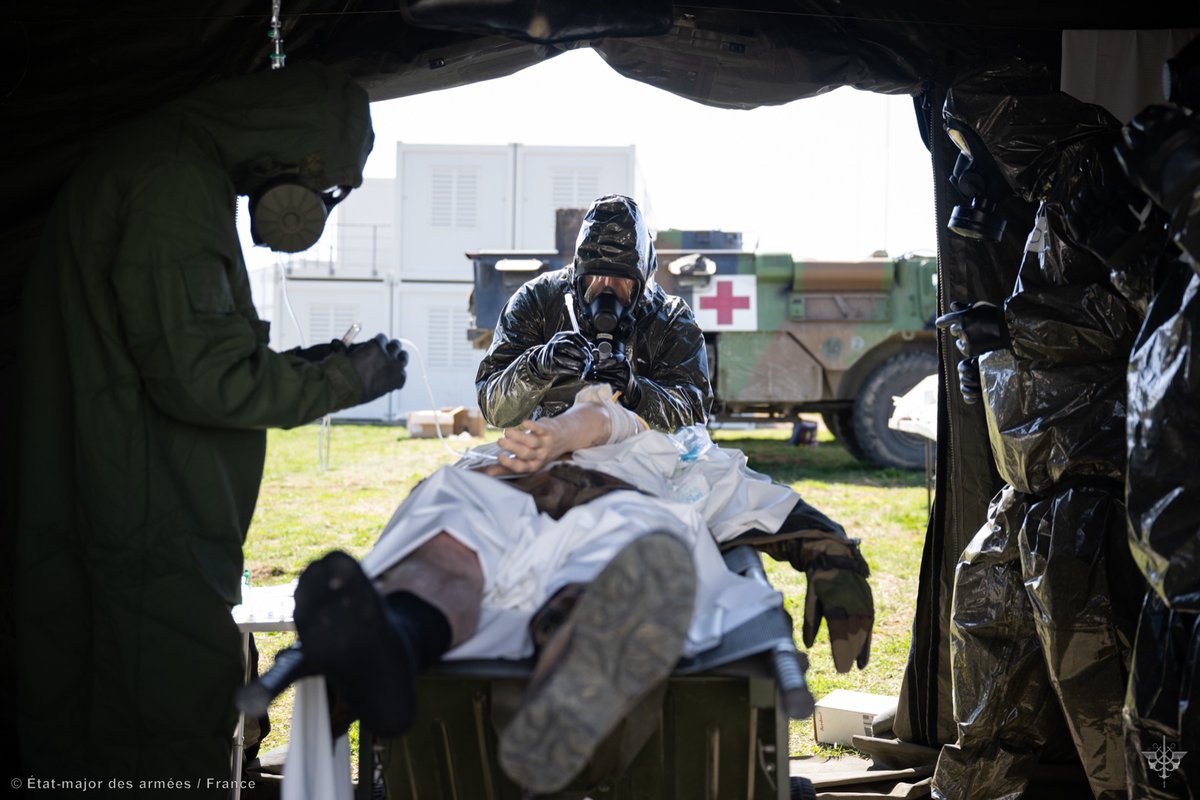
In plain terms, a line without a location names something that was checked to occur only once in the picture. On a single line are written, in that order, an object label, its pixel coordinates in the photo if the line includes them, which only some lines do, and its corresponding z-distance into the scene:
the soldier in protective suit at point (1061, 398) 2.73
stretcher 1.85
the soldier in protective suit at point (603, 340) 3.40
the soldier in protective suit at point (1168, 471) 1.88
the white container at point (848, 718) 3.73
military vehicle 10.27
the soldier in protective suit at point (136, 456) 2.11
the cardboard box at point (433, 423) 12.05
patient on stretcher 1.56
